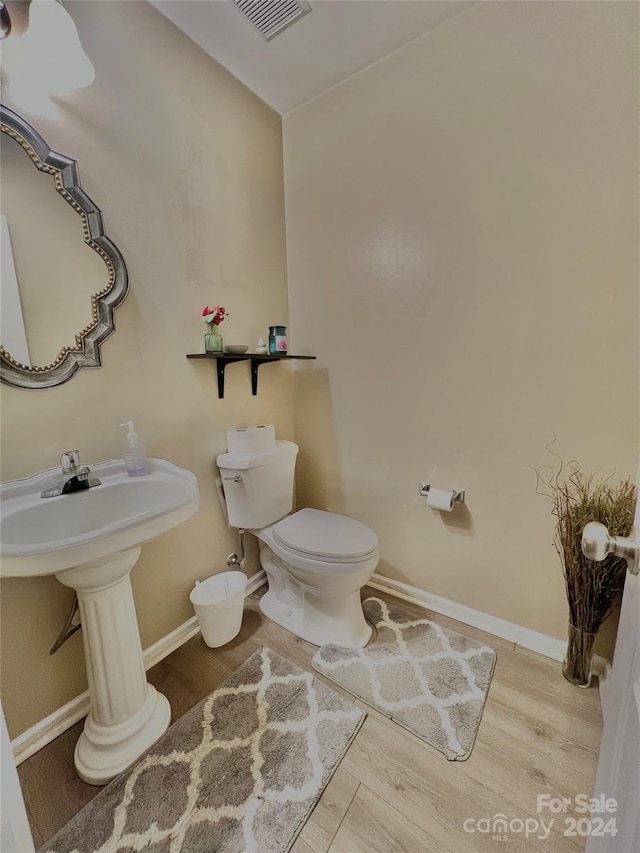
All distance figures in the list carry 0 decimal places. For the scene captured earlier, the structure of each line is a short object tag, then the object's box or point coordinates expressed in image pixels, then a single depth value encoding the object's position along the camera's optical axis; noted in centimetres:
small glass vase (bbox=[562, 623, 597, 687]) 127
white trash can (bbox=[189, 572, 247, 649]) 146
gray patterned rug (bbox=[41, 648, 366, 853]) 91
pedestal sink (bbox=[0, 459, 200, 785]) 96
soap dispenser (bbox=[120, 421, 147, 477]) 124
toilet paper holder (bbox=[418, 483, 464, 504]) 156
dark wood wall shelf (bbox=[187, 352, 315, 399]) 147
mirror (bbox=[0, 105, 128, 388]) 102
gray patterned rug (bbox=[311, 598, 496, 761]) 117
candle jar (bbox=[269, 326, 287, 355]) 171
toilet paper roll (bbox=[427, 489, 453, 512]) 153
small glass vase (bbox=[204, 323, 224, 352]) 148
